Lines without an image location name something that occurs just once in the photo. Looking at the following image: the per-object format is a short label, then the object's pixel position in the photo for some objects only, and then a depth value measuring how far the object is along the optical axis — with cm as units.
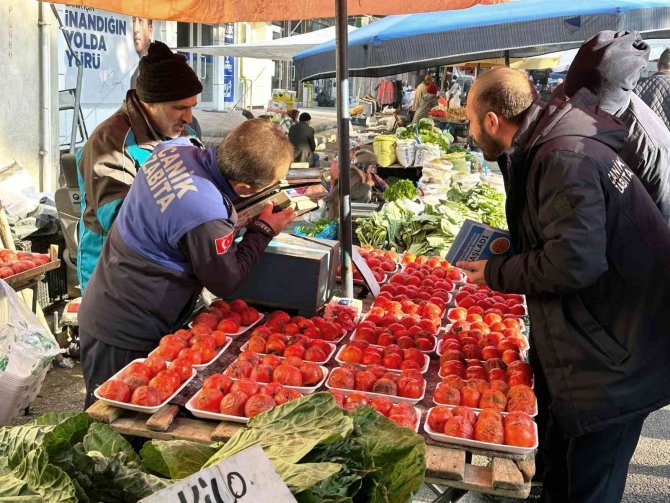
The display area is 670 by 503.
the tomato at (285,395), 255
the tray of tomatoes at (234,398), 248
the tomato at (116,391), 254
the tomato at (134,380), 261
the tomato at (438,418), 246
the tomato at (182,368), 278
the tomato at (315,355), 301
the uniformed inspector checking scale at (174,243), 290
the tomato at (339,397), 254
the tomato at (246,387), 257
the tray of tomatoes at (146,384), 254
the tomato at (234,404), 250
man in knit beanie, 371
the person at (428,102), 1703
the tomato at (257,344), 305
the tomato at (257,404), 246
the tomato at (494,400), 259
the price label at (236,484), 136
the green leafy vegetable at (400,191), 765
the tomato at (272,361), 286
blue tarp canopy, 606
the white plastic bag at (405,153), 898
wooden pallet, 222
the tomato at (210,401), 254
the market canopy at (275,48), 1367
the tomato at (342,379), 273
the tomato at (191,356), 290
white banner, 1024
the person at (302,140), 1215
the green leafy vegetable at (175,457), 163
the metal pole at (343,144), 392
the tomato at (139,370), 272
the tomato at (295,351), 301
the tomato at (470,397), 263
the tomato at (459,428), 239
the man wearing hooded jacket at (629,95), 376
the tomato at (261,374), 276
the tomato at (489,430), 237
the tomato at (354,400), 250
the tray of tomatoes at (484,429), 235
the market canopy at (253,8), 483
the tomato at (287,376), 276
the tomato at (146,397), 253
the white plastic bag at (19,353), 419
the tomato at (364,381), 274
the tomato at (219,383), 263
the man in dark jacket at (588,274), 262
